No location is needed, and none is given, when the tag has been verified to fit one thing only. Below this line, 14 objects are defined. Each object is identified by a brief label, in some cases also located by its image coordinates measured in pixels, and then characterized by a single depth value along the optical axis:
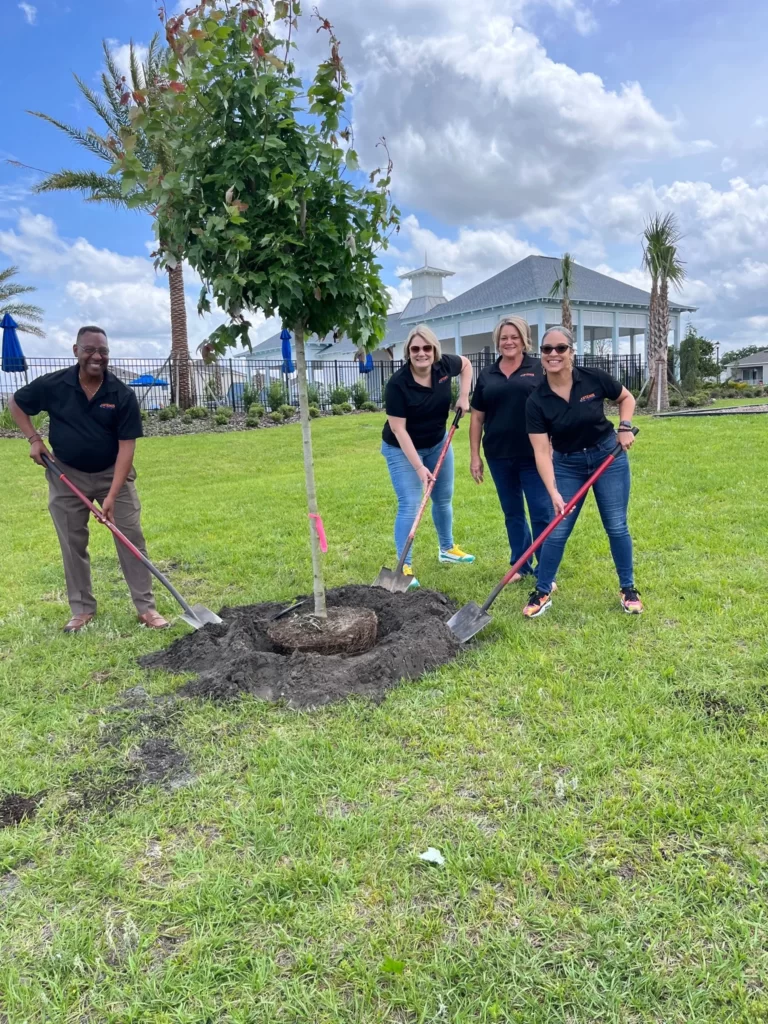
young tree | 3.25
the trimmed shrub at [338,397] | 21.47
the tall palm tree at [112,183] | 18.81
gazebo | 25.09
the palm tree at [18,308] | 23.45
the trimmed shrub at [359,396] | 22.00
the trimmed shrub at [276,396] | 20.47
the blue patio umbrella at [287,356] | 18.93
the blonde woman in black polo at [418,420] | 4.86
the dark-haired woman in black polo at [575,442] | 4.18
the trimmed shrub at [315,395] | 21.00
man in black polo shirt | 4.48
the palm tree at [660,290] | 18.53
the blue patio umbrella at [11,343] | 17.69
